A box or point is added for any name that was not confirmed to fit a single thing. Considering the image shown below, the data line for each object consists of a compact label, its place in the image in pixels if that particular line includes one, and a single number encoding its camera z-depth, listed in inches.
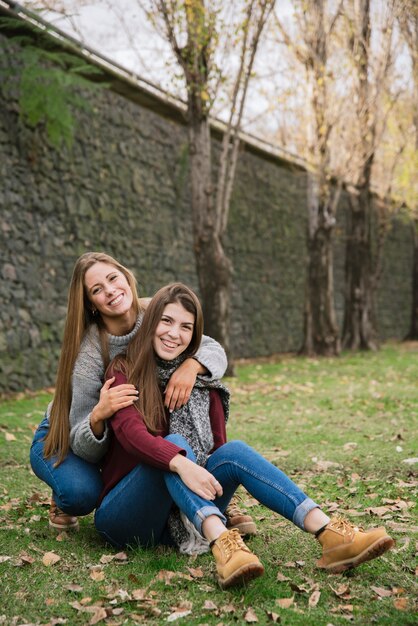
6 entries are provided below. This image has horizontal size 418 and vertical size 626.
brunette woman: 105.7
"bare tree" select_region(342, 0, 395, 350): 477.4
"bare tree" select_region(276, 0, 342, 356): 458.0
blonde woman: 121.6
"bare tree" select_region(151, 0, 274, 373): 351.9
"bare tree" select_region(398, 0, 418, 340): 481.9
